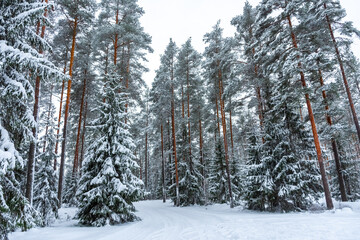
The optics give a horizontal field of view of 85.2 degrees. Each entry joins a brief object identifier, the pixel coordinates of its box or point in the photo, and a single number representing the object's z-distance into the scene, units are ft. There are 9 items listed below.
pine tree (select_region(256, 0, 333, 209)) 34.99
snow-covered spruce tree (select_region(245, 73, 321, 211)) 36.88
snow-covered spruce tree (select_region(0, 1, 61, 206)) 17.17
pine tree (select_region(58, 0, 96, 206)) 44.16
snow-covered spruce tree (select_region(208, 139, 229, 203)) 66.03
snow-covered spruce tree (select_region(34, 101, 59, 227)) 32.37
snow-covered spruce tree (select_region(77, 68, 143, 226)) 31.27
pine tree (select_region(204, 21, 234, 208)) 58.90
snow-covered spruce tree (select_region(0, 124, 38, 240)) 16.43
